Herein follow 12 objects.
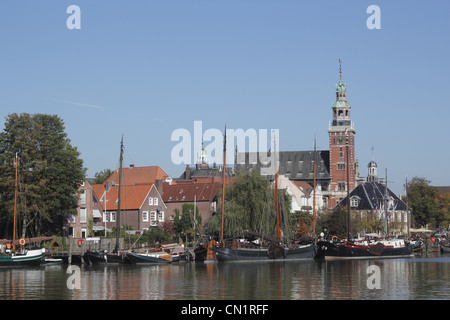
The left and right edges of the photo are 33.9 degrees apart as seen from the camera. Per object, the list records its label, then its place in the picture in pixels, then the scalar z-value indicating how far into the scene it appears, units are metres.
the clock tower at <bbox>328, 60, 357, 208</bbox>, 182.00
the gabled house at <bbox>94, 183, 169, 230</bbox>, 113.00
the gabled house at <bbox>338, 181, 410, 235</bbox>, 143.88
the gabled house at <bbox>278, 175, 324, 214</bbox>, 146.25
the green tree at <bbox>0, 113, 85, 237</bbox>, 82.06
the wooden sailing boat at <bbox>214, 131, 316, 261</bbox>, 81.38
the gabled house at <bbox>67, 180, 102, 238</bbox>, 102.25
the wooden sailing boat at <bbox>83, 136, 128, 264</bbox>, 77.62
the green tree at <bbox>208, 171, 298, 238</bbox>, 92.81
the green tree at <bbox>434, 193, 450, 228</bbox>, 161.38
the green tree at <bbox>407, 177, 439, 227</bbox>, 158.50
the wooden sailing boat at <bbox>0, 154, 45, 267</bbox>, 74.75
